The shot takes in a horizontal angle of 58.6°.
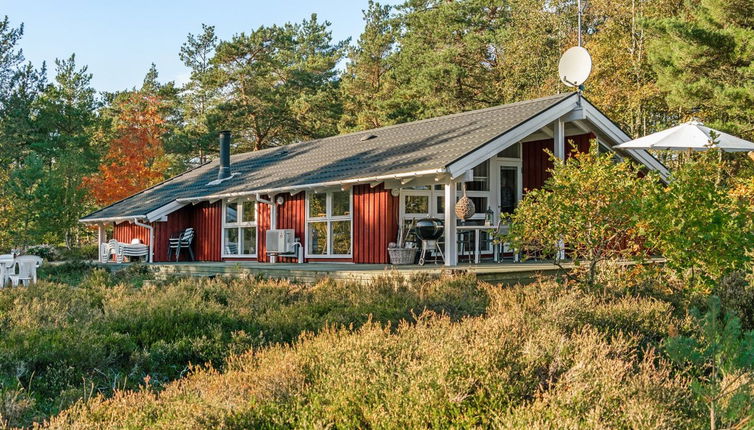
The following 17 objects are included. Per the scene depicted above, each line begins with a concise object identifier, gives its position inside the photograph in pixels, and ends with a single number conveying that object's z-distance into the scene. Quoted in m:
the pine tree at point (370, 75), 33.88
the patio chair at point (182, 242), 19.77
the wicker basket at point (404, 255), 13.23
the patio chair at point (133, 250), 19.84
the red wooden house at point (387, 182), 13.02
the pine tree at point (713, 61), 20.14
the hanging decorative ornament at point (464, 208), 12.31
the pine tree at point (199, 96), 34.16
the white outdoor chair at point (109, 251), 20.37
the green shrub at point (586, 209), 8.87
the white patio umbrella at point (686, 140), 11.89
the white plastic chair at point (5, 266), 13.67
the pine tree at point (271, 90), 34.69
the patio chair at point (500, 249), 13.62
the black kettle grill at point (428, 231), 12.57
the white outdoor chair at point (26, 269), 13.78
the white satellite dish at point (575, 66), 13.23
